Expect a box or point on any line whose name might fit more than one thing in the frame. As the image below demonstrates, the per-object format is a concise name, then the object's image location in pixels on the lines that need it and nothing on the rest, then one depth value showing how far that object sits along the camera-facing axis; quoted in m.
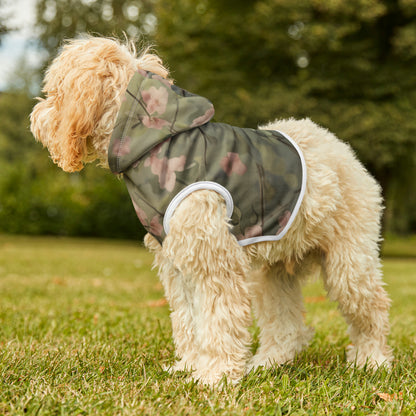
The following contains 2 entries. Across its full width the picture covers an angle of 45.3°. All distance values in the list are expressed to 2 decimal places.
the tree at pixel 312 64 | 15.38
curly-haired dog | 2.70
